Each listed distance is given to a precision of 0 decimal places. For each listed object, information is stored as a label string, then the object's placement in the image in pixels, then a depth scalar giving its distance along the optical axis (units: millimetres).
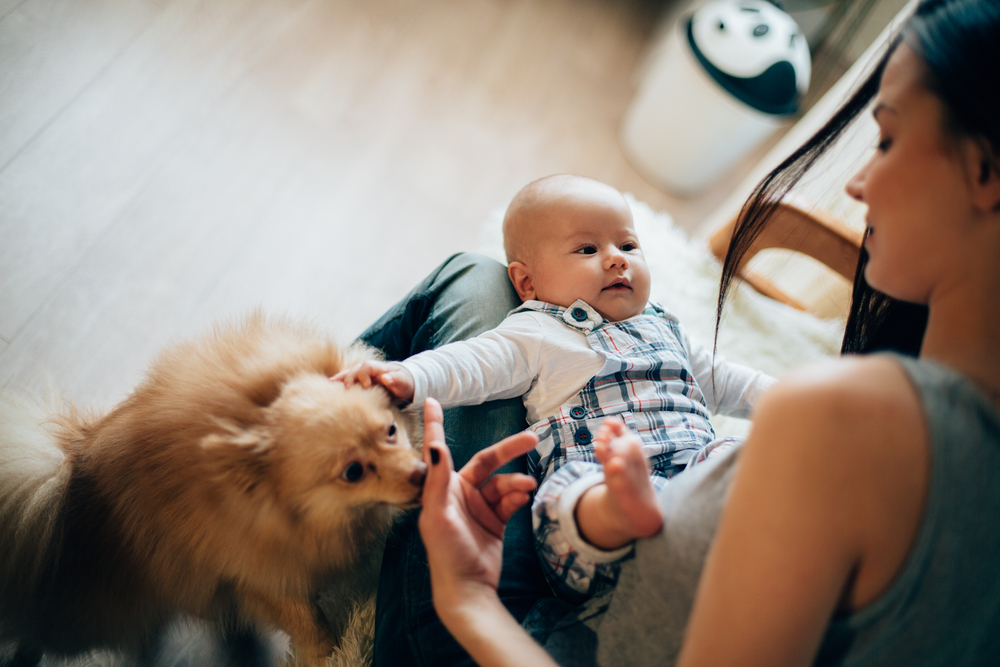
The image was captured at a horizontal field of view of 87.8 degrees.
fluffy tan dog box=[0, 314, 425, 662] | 734
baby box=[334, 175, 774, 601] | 716
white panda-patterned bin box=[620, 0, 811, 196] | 1869
